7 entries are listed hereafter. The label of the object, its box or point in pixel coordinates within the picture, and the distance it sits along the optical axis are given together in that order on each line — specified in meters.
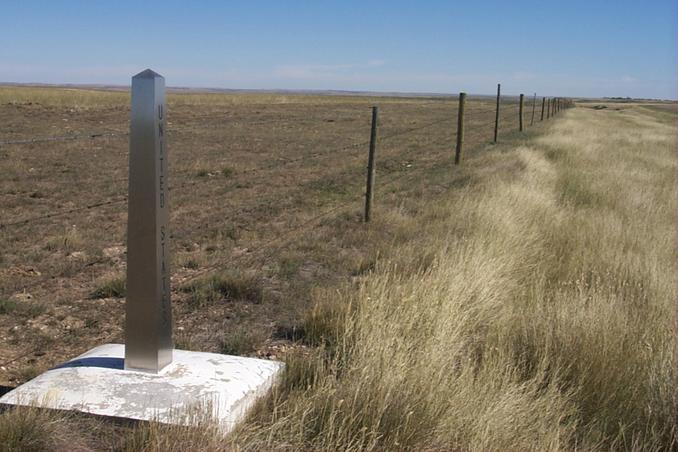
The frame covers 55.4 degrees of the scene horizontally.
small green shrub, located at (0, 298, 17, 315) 4.99
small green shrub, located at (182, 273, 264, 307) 5.18
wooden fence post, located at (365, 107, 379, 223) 7.98
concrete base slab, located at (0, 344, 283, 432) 2.86
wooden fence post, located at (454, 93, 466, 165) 14.01
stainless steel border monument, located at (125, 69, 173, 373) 3.23
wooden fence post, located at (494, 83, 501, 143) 19.44
